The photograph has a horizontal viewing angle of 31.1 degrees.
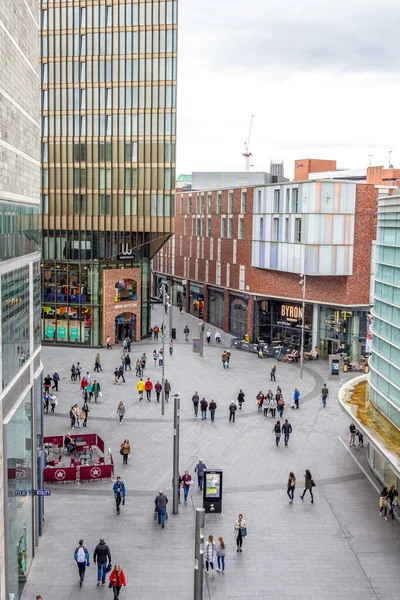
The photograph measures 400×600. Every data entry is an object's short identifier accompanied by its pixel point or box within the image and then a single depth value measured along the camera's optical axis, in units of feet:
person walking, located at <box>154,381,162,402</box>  134.82
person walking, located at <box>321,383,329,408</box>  133.00
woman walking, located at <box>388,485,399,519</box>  81.76
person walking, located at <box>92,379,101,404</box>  134.31
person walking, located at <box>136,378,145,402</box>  135.00
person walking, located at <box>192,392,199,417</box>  125.70
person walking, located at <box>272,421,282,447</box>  107.24
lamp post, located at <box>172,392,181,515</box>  79.25
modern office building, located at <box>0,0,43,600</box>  51.85
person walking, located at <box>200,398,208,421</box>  121.95
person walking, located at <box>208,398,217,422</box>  119.44
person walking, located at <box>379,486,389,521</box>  81.61
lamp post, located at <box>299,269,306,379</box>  167.47
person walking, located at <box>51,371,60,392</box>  141.49
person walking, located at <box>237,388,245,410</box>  129.85
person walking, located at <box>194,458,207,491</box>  89.39
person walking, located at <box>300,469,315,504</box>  85.51
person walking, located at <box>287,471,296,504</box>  84.92
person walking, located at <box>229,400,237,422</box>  119.44
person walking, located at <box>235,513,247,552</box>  72.59
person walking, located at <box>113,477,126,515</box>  81.30
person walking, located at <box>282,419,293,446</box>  106.52
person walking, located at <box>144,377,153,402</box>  134.78
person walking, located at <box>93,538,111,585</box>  65.51
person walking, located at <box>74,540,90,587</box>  65.21
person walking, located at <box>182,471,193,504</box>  85.92
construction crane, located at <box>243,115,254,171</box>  508.94
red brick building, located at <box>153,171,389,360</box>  173.99
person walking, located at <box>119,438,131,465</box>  97.35
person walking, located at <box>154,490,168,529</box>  77.67
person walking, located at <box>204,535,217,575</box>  67.62
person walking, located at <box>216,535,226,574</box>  68.08
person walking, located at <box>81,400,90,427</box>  116.70
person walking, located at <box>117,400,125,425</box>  118.83
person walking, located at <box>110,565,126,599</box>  61.98
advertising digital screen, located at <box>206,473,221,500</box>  81.05
